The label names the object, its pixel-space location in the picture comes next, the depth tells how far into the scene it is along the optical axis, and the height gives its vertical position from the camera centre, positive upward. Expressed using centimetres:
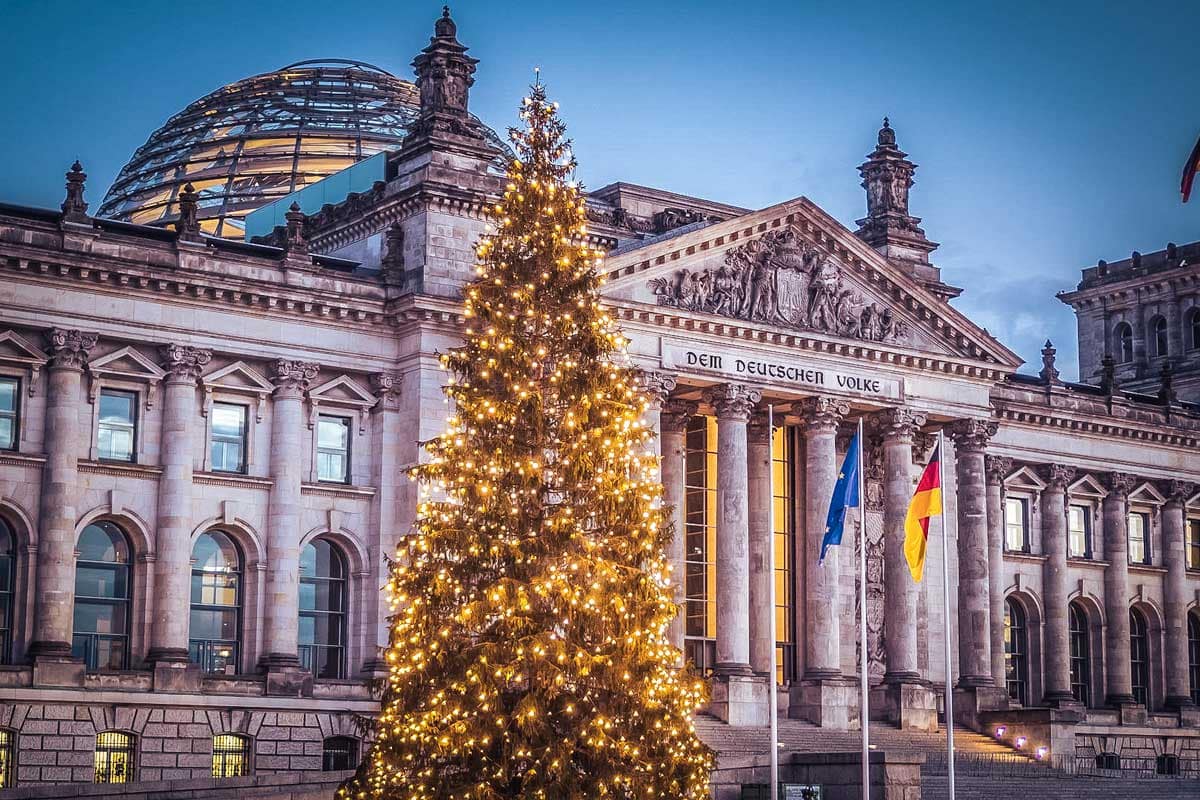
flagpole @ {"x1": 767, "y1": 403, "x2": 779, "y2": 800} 5053 -10
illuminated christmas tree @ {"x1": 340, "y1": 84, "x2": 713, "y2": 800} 4031 +225
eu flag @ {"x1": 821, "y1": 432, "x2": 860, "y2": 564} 5369 +503
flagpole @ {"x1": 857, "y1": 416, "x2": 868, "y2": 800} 5003 +71
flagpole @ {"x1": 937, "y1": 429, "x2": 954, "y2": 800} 5144 +96
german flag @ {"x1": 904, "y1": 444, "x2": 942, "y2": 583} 5353 +474
